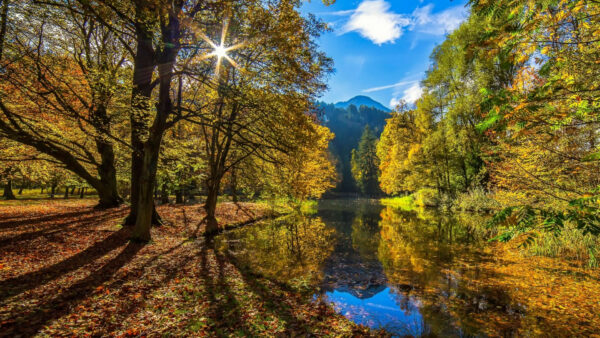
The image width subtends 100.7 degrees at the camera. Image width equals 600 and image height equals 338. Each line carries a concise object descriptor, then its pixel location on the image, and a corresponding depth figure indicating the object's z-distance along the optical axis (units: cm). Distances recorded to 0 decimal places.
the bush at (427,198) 2861
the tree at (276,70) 868
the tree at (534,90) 268
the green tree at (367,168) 6775
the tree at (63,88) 859
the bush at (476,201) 1895
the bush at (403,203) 3185
